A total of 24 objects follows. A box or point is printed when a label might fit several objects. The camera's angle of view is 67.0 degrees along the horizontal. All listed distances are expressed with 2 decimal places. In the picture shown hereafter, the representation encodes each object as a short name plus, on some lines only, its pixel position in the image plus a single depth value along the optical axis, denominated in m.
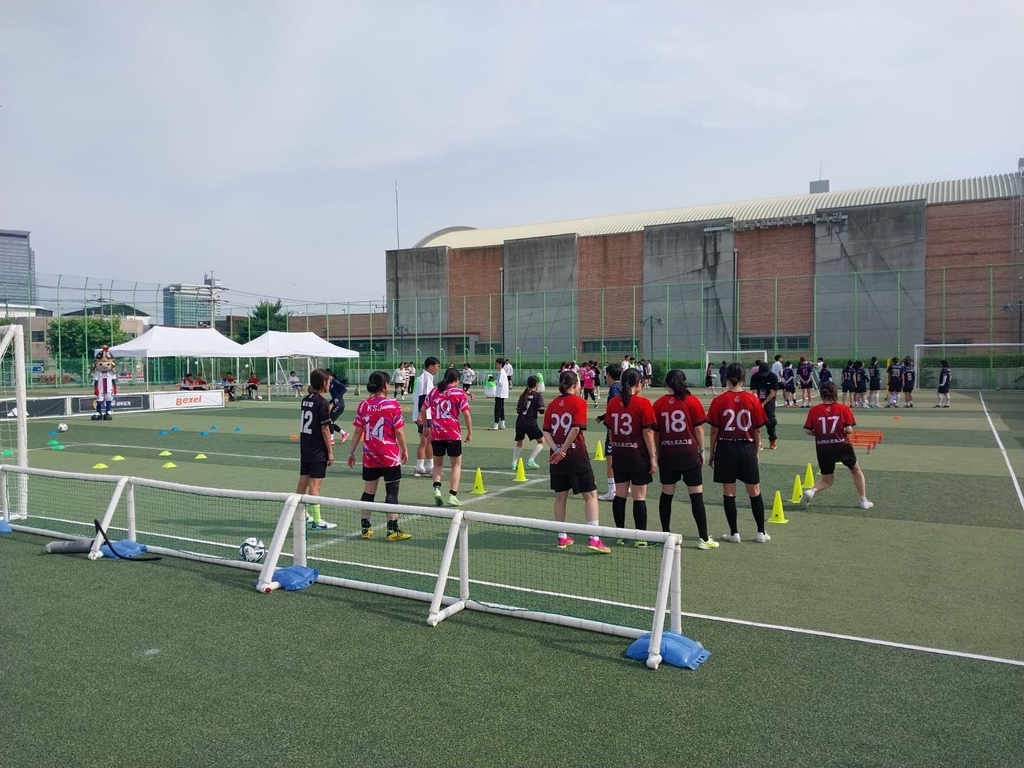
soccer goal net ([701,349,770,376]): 41.47
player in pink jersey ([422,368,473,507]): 10.45
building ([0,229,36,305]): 45.38
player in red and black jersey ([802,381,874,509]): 10.04
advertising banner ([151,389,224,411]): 30.72
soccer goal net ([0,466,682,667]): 5.98
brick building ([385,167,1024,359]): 42.12
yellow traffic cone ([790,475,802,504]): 10.80
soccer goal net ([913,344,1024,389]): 38.00
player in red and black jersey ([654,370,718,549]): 7.88
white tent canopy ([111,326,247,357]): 30.20
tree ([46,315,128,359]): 50.49
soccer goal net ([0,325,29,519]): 9.66
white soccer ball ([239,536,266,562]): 7.43
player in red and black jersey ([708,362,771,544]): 8.12
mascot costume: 25.50
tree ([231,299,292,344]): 66.78
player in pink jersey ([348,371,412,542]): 8.46
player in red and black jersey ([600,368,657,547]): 7.77
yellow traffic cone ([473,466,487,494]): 11.70
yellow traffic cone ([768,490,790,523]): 9.55
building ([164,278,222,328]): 53.47
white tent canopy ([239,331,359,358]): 34.28
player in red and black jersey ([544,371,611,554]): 7.91
